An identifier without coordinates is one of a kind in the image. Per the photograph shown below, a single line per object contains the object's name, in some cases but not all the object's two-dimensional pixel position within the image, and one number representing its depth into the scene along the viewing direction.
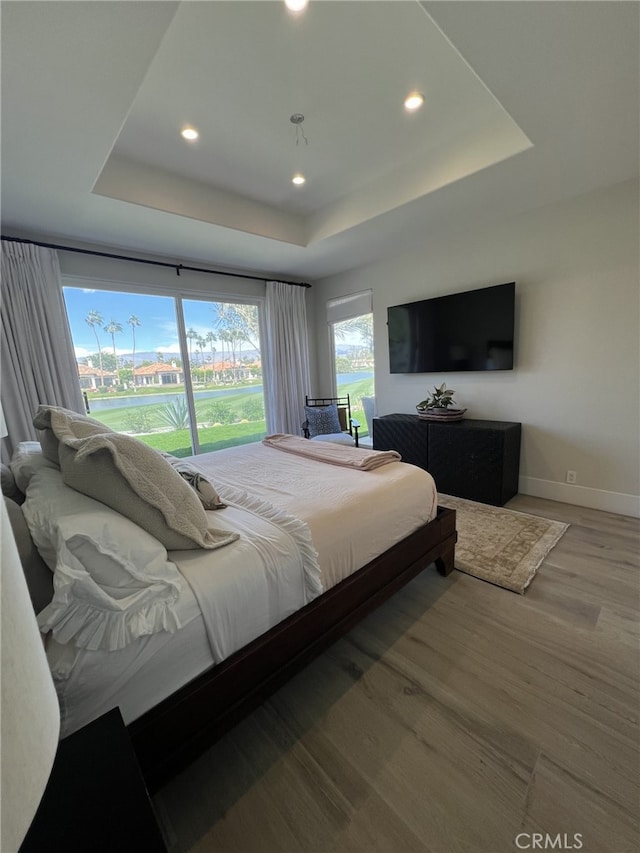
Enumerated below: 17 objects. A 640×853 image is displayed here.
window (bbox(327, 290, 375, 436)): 4.65
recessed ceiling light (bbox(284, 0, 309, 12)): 1.53
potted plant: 3.59
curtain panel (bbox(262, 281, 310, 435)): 4.67
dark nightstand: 0.60
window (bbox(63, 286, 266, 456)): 3.51
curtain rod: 2.94
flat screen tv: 3.32
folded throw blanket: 2.25
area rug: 2.20
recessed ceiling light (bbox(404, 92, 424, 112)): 2.07
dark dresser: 3.12
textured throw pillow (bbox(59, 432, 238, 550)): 1.13
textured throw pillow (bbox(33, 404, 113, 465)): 1.38
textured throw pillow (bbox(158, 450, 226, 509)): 1.69
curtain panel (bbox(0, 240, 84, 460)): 2.84
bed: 0.94
